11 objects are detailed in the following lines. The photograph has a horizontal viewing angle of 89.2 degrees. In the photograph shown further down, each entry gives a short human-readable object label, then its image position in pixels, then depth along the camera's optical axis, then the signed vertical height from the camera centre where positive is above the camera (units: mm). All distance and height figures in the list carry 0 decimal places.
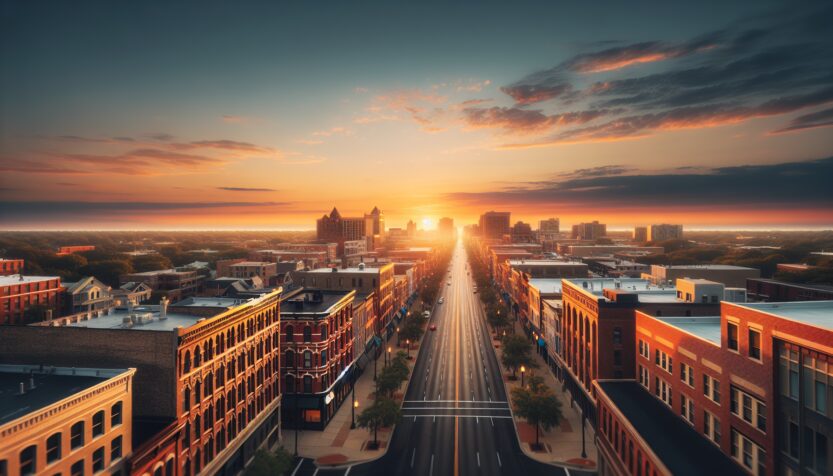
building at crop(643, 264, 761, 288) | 113738 -10593
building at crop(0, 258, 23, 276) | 134250 -8083
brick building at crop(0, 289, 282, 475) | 34844 -11373
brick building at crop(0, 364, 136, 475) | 23453 -10975
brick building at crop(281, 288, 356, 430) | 58688 -17964
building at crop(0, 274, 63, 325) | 100438 -14148
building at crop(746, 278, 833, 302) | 98812 -14348
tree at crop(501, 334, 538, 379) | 75062 -20940
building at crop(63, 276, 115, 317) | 115062 -15640
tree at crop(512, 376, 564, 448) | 52594 -21645
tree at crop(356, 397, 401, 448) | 53094 -22464
